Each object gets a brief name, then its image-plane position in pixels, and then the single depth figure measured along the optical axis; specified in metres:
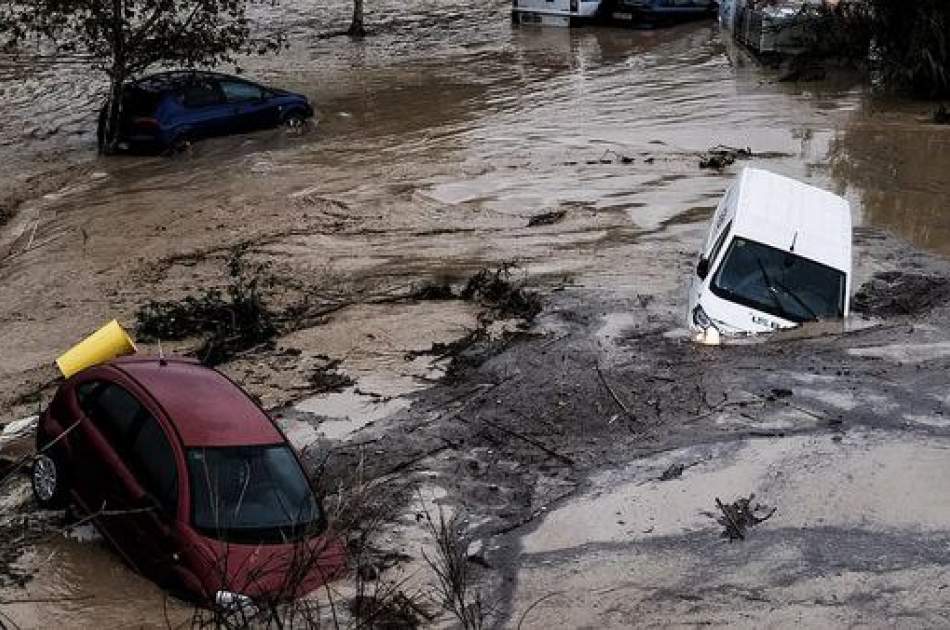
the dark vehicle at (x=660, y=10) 34.69
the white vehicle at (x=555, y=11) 35.44
